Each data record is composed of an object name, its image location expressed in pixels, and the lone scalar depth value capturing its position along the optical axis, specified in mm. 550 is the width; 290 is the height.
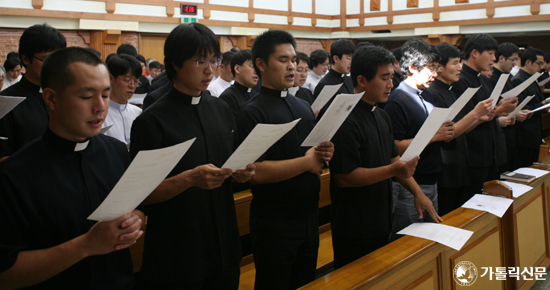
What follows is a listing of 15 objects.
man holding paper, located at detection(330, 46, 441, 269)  2070
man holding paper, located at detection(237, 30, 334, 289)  1967
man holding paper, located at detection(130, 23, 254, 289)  1576
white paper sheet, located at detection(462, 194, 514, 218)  2373
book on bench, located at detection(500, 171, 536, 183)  2898
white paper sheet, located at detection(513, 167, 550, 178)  3027
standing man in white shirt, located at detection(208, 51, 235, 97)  4849
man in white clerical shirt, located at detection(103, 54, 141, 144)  2803
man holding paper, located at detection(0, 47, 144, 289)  1138
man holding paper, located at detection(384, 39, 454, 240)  2646
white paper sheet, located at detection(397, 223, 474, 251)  1950
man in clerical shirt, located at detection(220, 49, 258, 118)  3883
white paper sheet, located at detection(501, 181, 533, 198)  2629
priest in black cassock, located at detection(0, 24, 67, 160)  2096
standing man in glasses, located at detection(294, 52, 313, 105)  4551
